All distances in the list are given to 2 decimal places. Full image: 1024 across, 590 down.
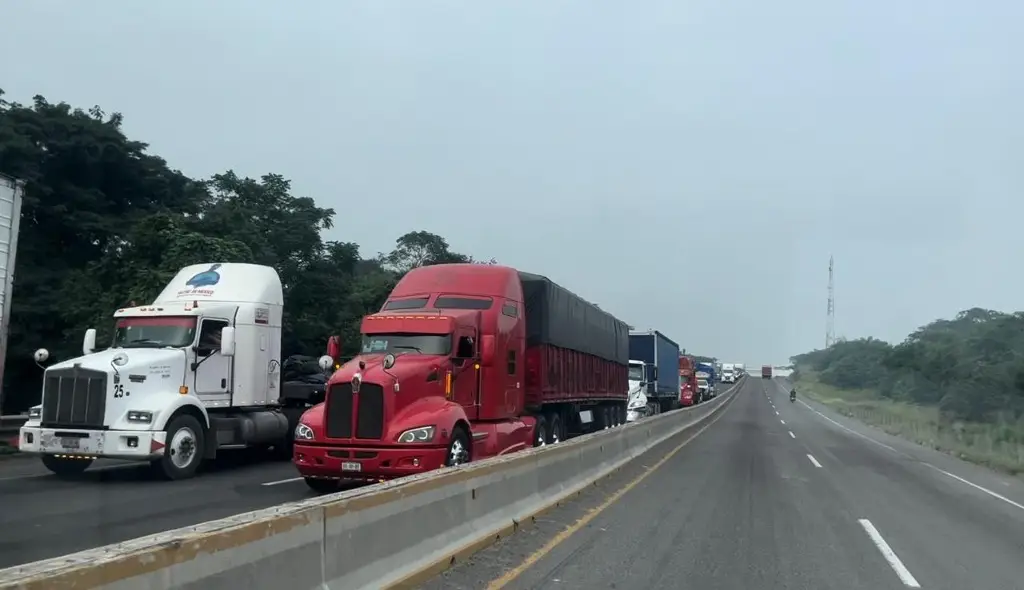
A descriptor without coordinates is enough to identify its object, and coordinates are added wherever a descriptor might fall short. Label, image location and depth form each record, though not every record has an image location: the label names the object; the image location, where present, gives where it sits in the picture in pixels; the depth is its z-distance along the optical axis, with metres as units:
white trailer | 16.89
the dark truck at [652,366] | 39.69
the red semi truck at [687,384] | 57.03
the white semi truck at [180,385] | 14.15
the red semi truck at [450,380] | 12.66
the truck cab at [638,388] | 37.59
